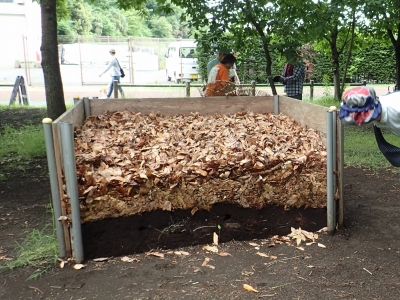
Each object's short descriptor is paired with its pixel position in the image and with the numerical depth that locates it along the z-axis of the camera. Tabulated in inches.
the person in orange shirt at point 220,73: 258.7
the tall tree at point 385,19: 292.8
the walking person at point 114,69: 527.4
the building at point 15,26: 1325.0
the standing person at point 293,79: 309.9
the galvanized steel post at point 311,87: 605.9
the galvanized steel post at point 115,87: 444.7
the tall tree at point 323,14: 293.9
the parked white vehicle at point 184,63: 892.6
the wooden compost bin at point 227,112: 130.3
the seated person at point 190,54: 891.2
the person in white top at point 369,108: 80.7
